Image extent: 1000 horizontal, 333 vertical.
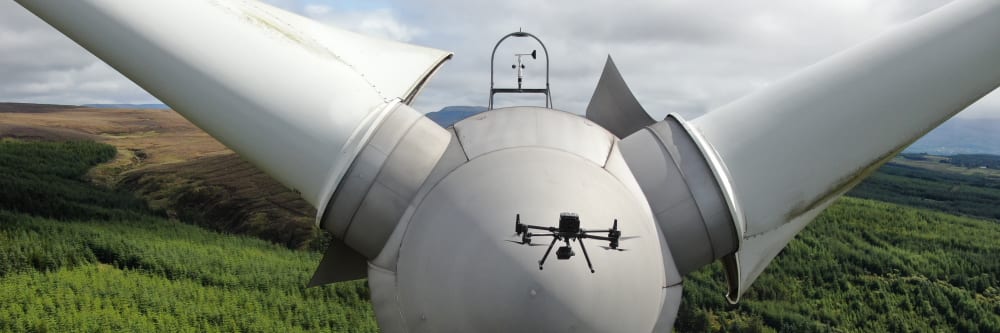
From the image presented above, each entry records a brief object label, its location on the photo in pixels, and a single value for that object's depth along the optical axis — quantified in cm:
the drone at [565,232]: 467
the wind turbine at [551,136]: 572
